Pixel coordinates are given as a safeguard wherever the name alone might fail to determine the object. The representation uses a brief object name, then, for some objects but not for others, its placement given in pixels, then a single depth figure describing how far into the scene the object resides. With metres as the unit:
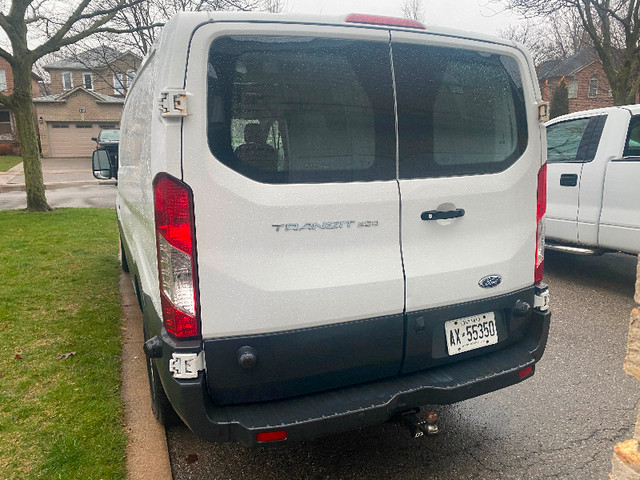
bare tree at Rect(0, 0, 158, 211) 11.17
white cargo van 2.13
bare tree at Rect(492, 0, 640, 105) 15.40
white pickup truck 5.24
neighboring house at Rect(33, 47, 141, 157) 36.19
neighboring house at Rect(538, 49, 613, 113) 43.06
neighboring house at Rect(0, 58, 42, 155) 36.94
